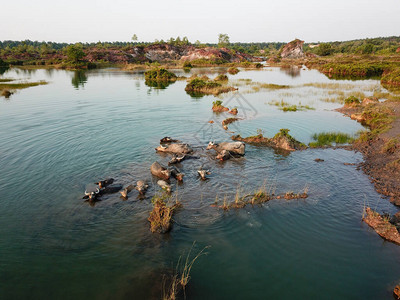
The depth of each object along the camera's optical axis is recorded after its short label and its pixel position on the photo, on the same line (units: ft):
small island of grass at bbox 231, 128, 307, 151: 63.05
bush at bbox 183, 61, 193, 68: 302.62
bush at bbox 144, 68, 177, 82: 195.52
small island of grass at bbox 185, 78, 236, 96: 145.59
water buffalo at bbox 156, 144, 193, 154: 60.03
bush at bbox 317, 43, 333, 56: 442.91
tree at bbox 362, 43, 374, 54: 349.20
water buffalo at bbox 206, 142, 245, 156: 58.65
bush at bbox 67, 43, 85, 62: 293.02
